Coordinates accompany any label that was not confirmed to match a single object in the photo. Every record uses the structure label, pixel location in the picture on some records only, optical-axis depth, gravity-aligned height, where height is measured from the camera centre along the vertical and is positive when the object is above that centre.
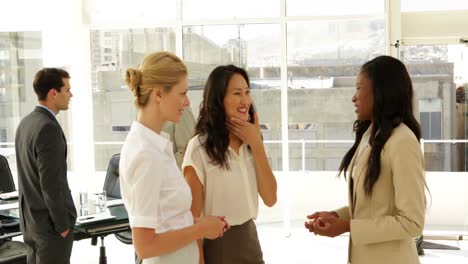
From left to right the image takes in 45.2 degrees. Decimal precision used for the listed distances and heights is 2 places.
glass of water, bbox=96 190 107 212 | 4.18 -0.75
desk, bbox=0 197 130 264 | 3.77 -0.85
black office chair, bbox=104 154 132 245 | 4.83 -0.69
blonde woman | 1.65 -0.23
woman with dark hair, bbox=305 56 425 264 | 1.89 -0.26
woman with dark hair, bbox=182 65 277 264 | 2.14 -0.27
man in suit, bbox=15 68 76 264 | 3.41 -0.49
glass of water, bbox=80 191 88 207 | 4.19 -0.74
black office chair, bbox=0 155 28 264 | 3.89 -1.07
